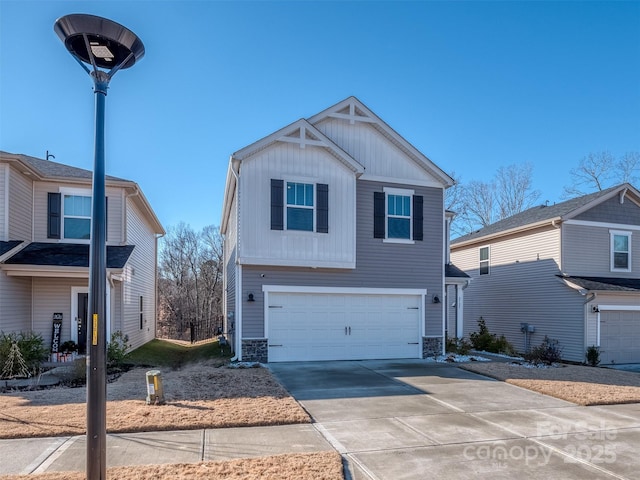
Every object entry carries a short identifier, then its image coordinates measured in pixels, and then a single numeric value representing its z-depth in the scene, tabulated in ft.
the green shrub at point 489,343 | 53.83
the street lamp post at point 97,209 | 12.42
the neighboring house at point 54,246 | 36.52
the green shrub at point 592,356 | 47.57
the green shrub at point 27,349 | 31.53
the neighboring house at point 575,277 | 49.75
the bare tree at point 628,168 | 95.91
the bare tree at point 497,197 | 104.27
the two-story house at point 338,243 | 38.91
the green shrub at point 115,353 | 35.85
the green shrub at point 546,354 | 41.73
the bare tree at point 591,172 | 97.86
